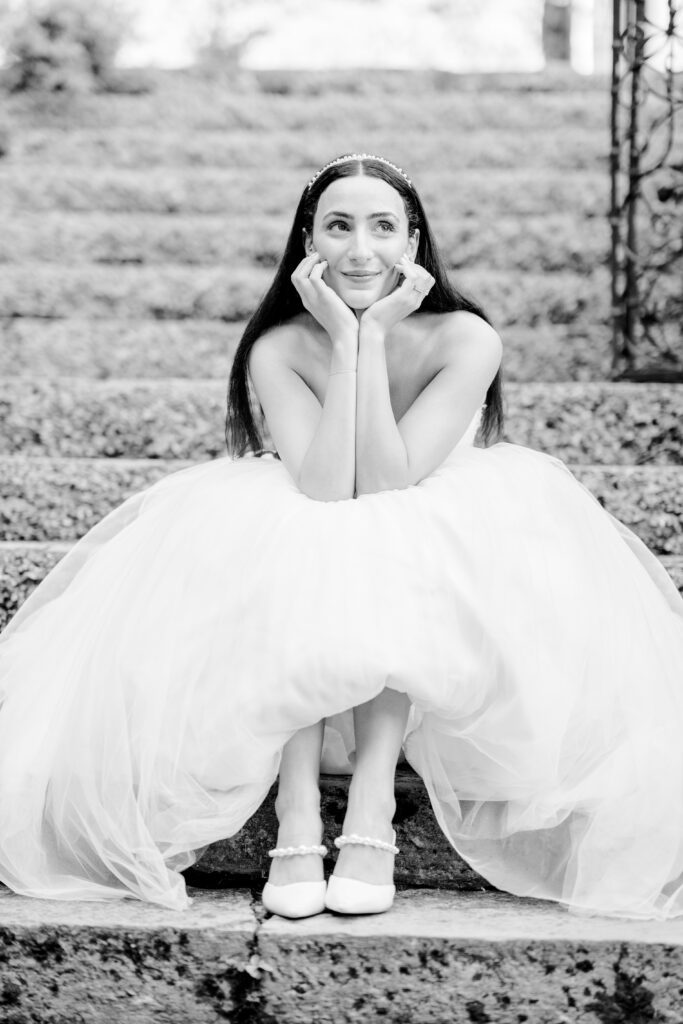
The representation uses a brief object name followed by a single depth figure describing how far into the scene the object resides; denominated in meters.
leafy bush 5.91
